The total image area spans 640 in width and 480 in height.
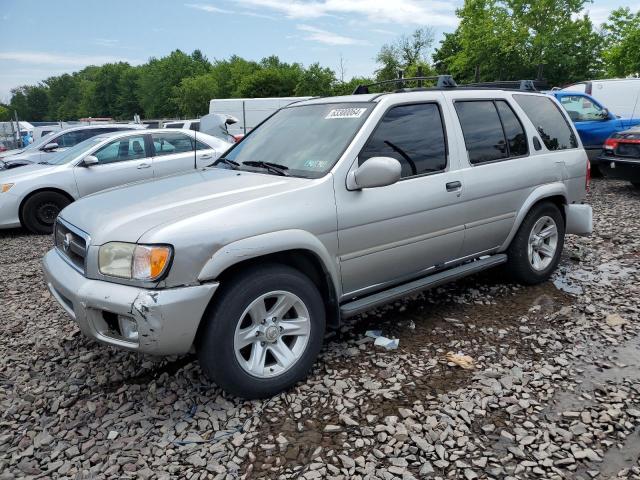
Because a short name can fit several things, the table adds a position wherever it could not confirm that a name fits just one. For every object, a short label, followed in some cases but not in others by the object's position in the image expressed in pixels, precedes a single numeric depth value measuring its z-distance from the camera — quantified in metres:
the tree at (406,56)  48.22
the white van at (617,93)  12.55
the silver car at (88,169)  7.55
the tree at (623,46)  28.98
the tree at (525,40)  33.06
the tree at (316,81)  42.31
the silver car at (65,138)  9.94
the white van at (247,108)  25.00
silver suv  2.60
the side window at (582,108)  10.73
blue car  10.52
